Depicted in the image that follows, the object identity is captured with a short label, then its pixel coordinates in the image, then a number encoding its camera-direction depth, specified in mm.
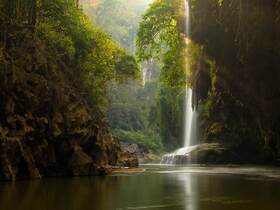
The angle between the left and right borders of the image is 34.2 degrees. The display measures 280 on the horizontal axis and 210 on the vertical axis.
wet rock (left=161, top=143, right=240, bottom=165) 38969
